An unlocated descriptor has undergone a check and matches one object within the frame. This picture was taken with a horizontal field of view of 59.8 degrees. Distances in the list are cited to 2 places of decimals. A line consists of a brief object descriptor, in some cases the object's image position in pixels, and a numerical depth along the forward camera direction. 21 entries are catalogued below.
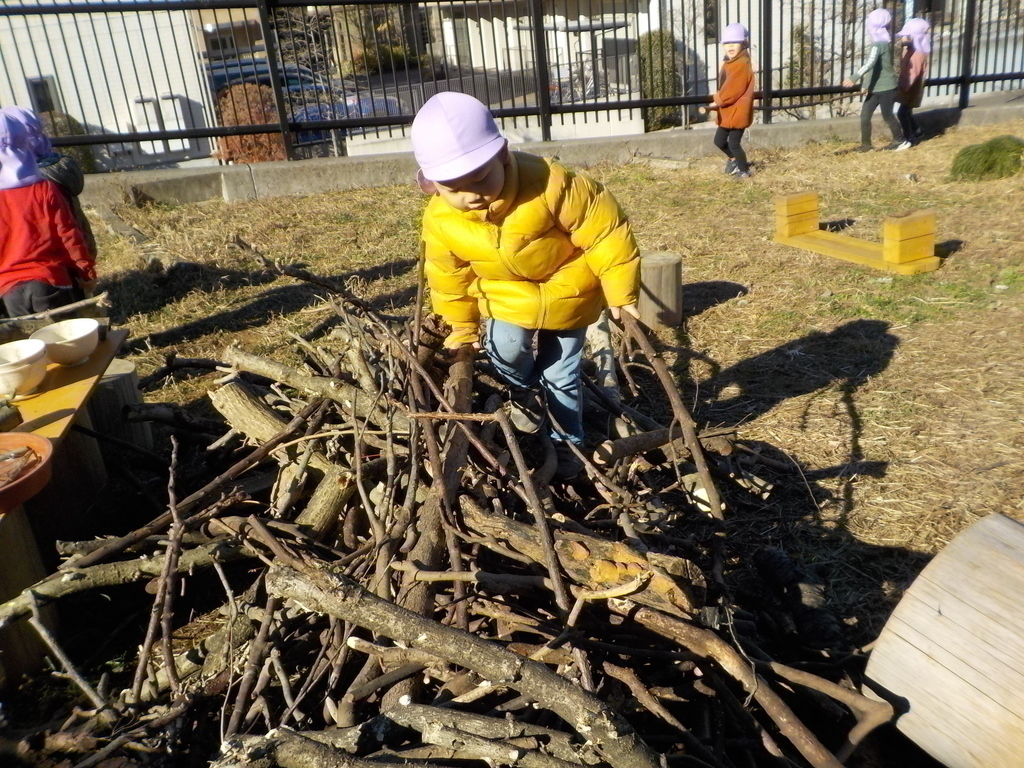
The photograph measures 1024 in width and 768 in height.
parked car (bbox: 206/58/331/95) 10.74
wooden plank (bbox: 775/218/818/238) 7.12
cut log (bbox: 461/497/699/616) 2.22
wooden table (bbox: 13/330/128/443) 3.07
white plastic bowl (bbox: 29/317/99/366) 3.55
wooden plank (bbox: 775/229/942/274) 6.21
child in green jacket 10.50
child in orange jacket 9.70
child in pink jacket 10.53
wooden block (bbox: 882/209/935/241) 6.11
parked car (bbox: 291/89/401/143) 10.47
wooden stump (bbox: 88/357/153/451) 3.96
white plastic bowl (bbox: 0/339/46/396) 3.28
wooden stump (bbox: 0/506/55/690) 2.73
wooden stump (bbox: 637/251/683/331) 5.39
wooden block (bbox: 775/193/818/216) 7.00
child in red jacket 4.84
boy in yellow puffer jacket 2.81
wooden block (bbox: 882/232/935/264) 6.19
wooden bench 6.16
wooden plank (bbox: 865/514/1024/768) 2.02
